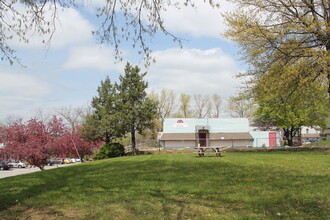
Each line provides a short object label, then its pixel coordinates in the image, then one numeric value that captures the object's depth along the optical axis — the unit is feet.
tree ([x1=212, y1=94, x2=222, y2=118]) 236.47
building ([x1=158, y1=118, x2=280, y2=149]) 119.24
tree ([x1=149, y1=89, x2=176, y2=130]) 206.51
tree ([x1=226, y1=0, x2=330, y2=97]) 49.01
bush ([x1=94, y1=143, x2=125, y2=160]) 98.22
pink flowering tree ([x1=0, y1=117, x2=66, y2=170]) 81.56
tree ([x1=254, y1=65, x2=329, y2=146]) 54.24
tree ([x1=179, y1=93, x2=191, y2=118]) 220.64
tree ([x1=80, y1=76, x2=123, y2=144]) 104.37
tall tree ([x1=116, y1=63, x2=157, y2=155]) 103.09
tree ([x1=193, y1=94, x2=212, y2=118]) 228.63
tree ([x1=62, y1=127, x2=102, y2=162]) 102.65
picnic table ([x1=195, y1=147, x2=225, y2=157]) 63.72
